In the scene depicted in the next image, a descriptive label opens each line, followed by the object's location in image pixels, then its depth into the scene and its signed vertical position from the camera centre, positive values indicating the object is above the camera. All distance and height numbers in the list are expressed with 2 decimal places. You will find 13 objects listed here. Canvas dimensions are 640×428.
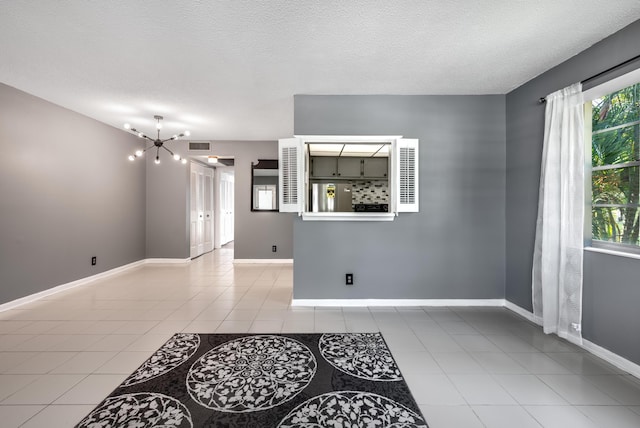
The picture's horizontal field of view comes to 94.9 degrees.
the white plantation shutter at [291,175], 3.47 +0.43
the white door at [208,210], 7.59 +0.03
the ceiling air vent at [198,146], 6.18 +1.38
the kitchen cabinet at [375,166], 6.29 +0.97
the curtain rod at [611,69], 2.08 +1.08
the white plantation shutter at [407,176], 3.47 +0.42
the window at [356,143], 3.47 +0.43
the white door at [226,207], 9.06 +0.15
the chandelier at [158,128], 4.44 +1.20
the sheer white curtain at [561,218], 2.48 -0.07
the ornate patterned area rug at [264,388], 1.64 -1.16
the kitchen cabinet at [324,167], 6.28 +0.95
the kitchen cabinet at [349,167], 6.29 +0.95
